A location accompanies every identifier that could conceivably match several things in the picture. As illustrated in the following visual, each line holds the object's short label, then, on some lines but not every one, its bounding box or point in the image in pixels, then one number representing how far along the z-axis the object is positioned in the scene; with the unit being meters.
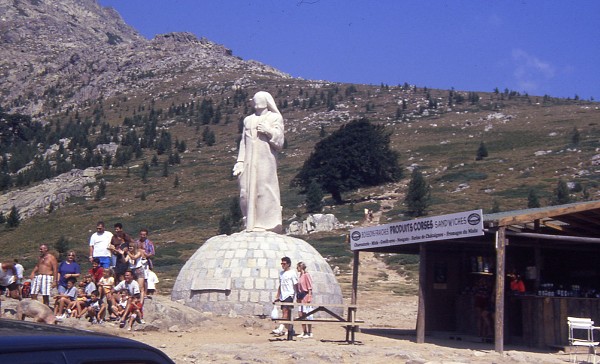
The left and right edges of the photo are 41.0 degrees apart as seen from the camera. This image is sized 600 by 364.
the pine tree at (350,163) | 63.91
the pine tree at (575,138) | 69.19
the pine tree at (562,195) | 46.30
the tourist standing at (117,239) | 16.13
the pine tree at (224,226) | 47.55
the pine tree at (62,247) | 42.65
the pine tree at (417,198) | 49.03
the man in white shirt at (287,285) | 16.19
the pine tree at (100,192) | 67.21
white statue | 20.92
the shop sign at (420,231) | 14.19
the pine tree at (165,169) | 74.44
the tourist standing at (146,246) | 16.56
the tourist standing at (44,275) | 15.93
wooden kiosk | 14.72
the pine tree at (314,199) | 56.84
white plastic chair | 13.52
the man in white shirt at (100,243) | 16.39
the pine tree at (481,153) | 69.50
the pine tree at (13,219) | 58.45
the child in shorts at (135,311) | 16.16
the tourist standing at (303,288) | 16.11
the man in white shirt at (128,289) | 16.06
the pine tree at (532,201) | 46.22
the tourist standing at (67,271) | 16.56
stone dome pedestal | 19.62
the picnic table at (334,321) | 14.87
